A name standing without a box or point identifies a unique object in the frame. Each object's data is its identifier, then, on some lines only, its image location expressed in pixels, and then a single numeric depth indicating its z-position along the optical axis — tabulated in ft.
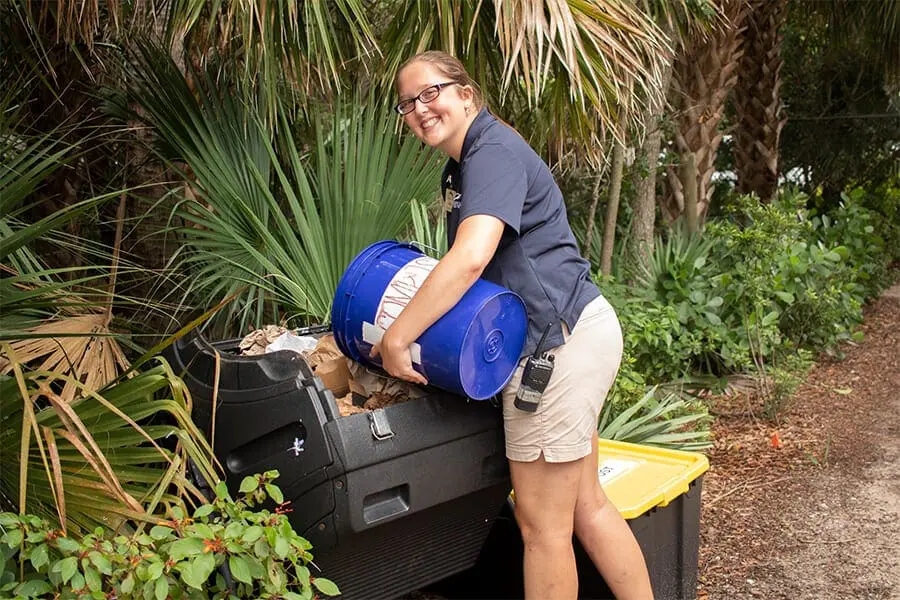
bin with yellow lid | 10.25
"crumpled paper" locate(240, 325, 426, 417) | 8.60
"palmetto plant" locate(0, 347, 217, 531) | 7.42
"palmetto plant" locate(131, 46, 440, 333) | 12.04
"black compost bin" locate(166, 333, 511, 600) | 7.70
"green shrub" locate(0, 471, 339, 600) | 6.97
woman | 8.12
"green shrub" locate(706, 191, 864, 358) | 20.54
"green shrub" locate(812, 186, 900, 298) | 29.50
